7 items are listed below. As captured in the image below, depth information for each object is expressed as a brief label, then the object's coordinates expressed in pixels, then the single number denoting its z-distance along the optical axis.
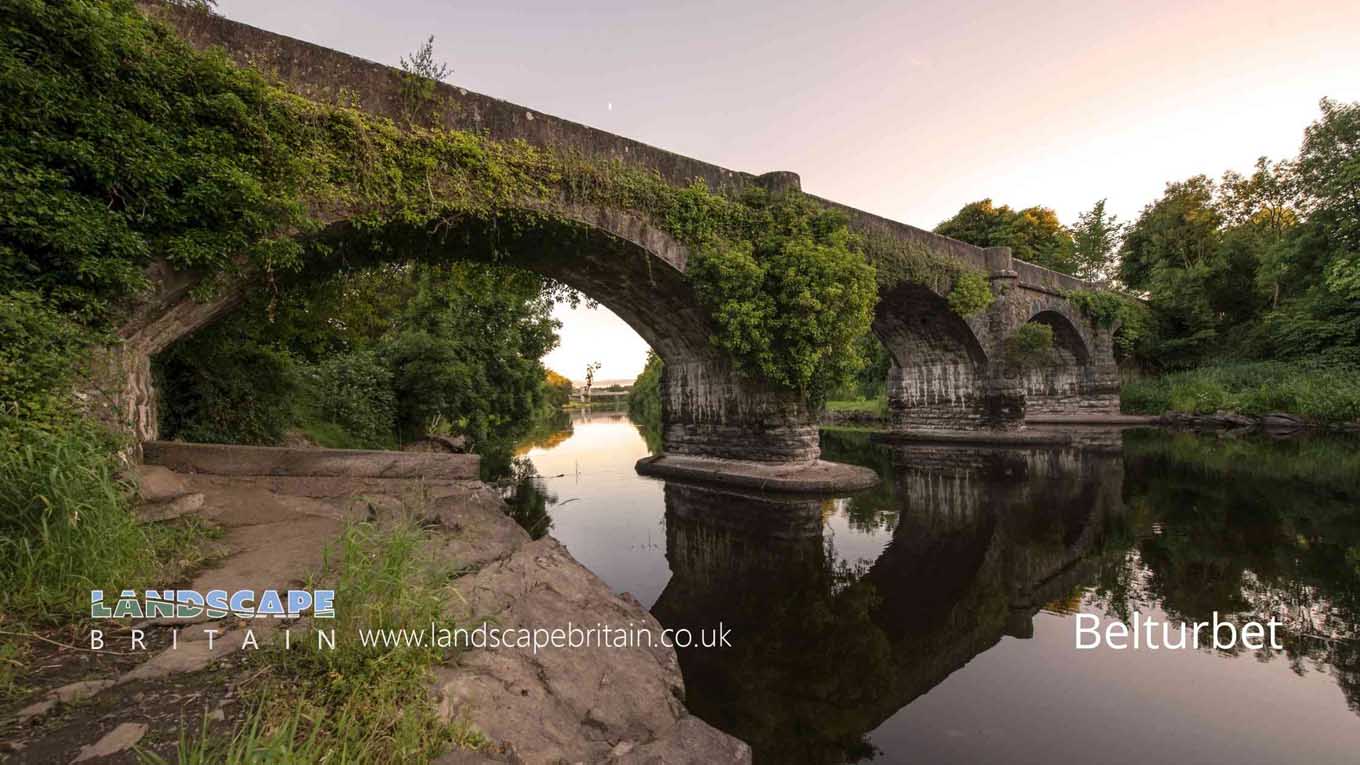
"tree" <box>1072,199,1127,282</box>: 33.75
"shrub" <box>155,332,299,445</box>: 6.12
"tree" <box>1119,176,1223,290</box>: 27.11
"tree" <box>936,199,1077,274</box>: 30.03
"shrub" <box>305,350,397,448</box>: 10.91
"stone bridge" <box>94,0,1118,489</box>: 5.04
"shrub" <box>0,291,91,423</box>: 3.11
